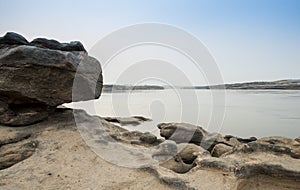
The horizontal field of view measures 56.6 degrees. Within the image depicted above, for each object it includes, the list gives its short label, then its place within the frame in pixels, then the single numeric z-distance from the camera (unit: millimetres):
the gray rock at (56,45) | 7719
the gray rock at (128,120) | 15153
